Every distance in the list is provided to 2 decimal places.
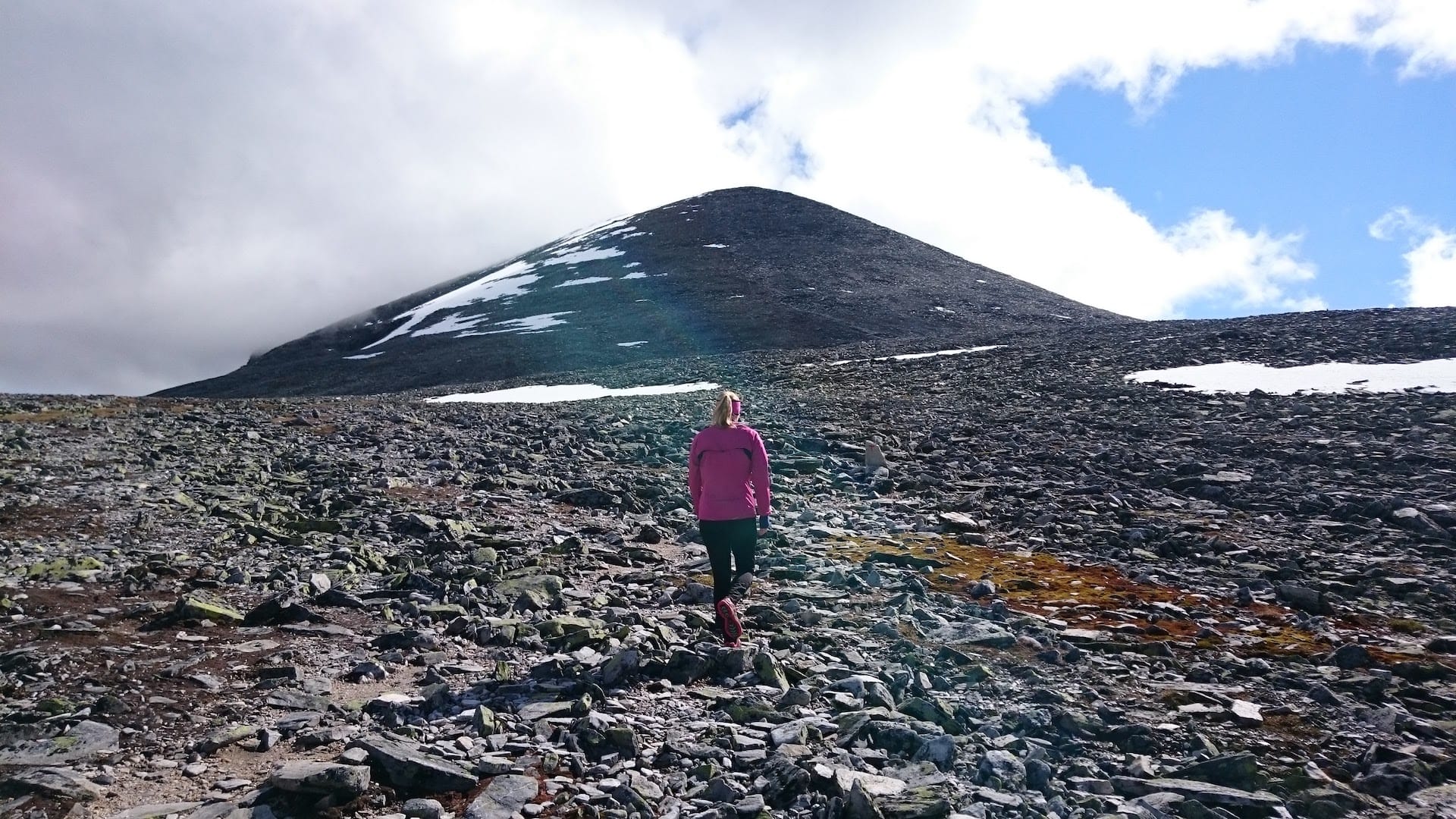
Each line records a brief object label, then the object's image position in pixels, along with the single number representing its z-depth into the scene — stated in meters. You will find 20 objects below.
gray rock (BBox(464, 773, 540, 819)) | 5.11
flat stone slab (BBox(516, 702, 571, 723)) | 6.54
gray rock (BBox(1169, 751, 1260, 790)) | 5.64
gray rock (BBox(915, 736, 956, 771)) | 5.84
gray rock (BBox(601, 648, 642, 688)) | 7.27
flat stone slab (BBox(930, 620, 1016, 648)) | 8.54
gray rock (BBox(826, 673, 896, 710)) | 6.85
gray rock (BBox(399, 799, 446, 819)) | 5.02
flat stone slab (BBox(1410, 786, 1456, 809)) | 5.29
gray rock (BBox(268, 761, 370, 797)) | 5.11
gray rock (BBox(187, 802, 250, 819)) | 4.87
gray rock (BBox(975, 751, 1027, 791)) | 5.59
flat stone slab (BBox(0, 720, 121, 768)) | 5.46
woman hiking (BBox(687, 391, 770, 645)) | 9.36
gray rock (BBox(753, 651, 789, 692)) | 7.28
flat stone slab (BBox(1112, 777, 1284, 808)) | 5.30
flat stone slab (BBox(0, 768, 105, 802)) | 5.05
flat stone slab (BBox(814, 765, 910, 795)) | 5.28
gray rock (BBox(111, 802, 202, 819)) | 4.89
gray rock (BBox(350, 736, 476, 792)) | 5.39
